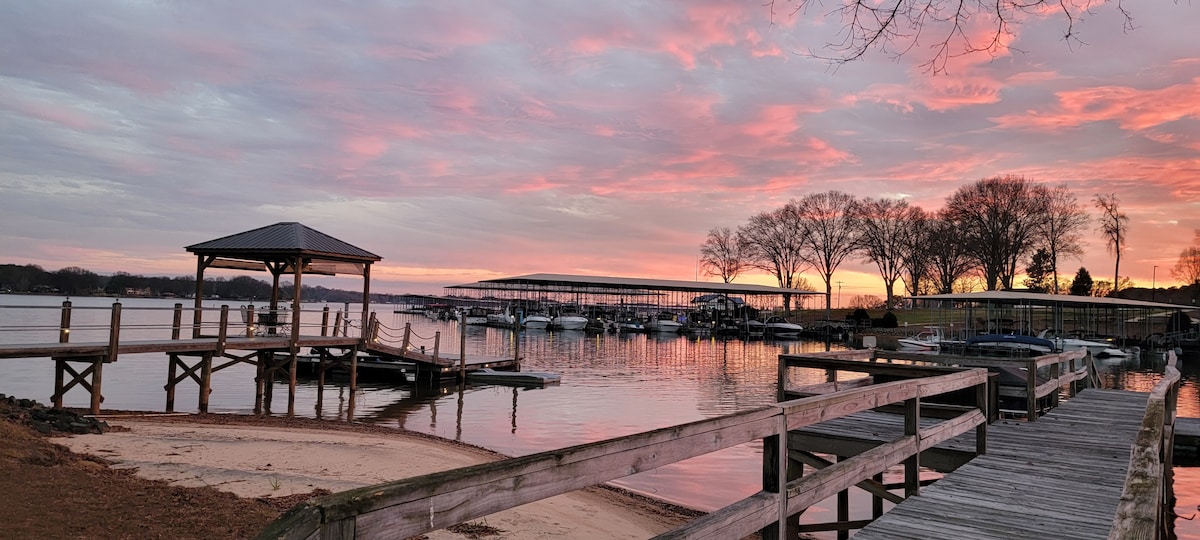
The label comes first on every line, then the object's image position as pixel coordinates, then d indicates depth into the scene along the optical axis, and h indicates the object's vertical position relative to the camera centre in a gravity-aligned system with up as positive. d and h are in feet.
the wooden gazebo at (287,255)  72.13 +3.86
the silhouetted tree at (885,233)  272.27 +30.49
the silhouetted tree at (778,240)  300.81 +29.43
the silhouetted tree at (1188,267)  309.83 +23.94
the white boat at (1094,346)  157.06 -6.37
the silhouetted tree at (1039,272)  254.06 +16.62
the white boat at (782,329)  252.83 -7.39
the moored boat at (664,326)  276.41 -8.44
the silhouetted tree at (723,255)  351.56 +25.31
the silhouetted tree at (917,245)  260.42 +24.88
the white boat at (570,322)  274.16 -8.07
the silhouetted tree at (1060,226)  237.25 +30.91
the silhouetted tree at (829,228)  284.82 +33.19
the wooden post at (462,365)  93.87 -8.96
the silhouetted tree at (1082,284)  280.04 +13.46
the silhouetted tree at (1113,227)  252.62 +33.06
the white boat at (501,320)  297.37 -9.22
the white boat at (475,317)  331.55 -9.20
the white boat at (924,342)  161.35 -6.83
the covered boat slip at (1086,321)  142.31 -0.85
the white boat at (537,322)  278.67 -8.43
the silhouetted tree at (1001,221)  234.58 +31.40
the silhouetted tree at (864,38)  16.35 +6.63
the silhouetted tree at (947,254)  247.09 +21.00
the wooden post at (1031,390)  29.99 -3.20
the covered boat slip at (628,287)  227.81 +5.90
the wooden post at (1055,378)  34.73 -3.03
